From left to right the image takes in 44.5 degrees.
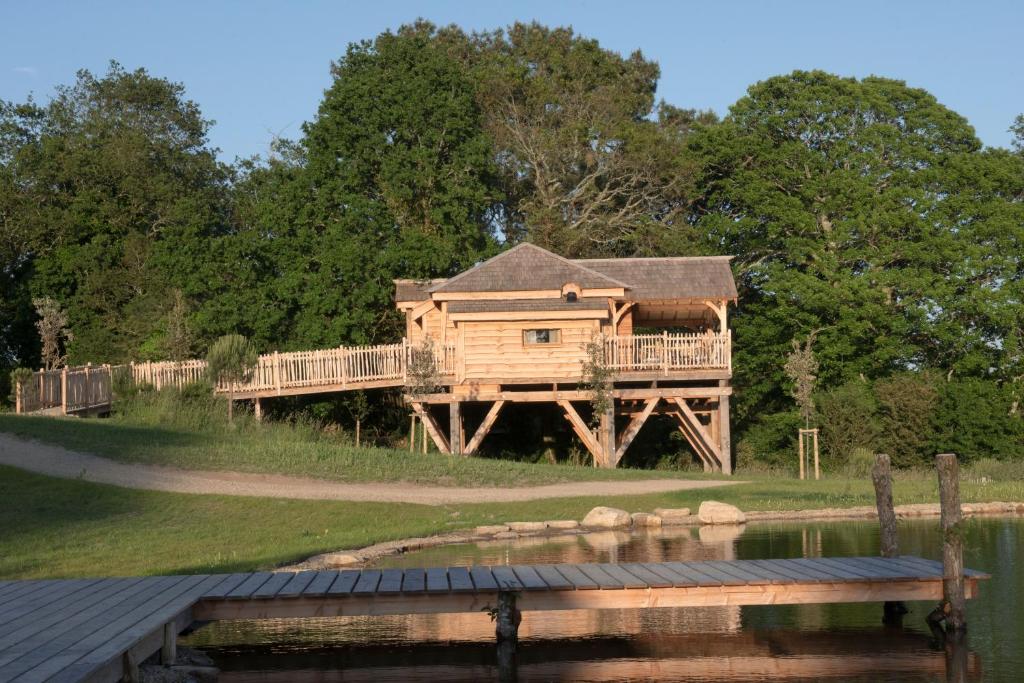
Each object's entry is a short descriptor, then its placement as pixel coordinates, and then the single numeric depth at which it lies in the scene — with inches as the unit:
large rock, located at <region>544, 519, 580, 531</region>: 888.9
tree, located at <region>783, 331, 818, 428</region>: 1387.8
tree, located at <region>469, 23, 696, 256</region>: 1841.8
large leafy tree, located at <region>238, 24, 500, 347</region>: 1660.9
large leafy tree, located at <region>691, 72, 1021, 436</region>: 1558.8
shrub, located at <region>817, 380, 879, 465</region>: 1482.5
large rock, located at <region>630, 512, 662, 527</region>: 912.9
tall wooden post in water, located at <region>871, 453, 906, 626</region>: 618.5
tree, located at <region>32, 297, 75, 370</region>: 1584.6
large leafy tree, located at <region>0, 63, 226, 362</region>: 1806.1
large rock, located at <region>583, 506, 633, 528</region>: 896.9
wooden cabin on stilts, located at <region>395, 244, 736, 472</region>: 1392.7
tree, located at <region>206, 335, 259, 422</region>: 1332.4
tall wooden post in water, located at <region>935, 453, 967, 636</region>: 516.4
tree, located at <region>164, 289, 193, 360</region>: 1485.0
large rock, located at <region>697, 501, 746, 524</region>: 920.9
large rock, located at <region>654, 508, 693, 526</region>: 928.4
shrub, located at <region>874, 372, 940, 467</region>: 1498.5
